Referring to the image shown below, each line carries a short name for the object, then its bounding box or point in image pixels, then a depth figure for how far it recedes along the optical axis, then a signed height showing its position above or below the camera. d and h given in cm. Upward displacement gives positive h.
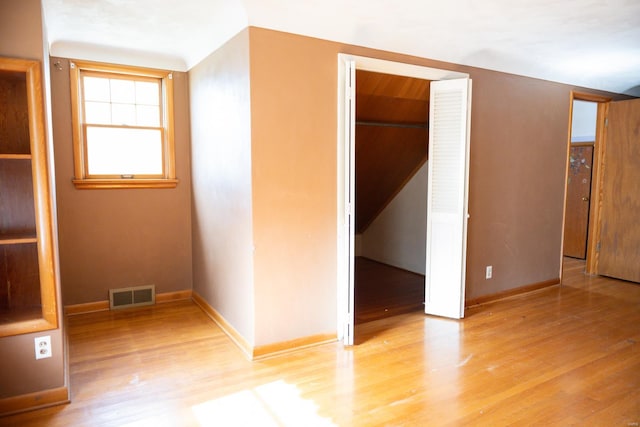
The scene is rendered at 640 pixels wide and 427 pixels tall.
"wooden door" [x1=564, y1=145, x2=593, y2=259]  597 -35
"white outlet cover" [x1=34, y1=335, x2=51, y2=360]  231 -94
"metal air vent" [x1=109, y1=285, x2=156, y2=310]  391 -113
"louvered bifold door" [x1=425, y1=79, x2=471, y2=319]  353 -16
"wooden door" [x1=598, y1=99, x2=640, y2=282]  484 -22
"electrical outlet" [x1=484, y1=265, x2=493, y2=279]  413 -95
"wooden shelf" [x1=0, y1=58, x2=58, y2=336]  220 -18
